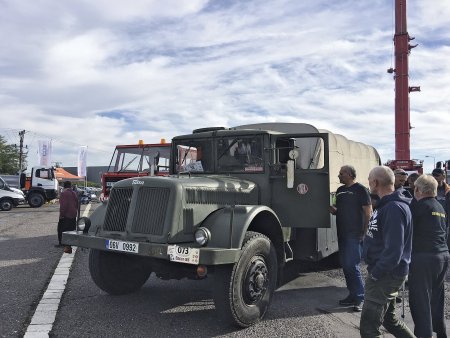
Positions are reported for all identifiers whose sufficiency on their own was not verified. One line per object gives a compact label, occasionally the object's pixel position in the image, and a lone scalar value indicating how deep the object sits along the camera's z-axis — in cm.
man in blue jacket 333
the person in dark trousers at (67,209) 982
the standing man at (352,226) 549
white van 2286
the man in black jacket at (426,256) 385
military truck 458
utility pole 5394
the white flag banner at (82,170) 3605
